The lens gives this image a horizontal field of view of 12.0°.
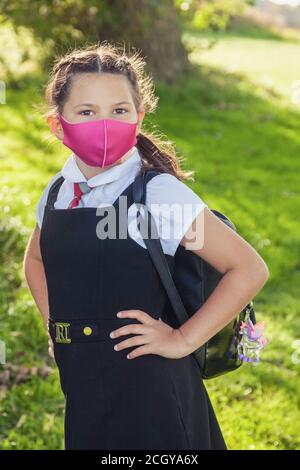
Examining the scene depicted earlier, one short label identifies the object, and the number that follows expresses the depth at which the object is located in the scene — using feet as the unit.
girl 12.74
